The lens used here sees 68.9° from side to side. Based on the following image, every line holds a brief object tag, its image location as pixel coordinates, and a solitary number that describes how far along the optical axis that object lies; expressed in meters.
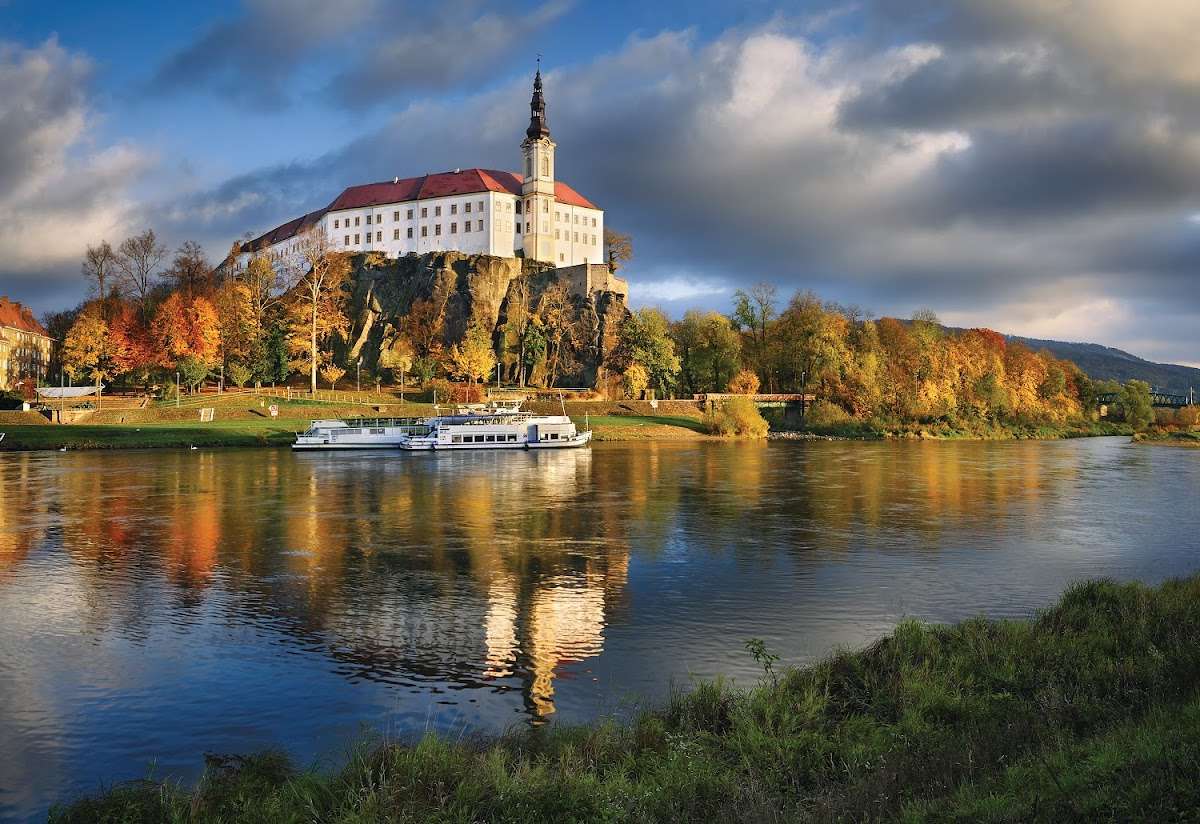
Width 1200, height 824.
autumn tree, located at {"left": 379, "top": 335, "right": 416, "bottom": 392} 110.62
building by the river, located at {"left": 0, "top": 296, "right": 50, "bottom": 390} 118.06
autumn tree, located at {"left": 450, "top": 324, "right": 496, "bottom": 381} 104.06
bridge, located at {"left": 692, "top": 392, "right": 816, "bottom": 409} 103.18
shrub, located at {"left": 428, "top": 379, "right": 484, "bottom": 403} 99.81
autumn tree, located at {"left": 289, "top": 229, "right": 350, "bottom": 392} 101.19
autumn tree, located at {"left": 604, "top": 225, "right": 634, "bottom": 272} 135.15
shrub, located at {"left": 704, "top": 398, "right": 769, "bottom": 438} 92.31
